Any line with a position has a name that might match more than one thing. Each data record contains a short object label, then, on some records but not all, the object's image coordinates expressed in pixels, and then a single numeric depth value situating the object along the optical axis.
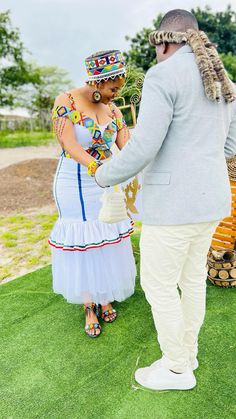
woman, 2.10
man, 1.38
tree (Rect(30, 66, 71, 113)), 33.66
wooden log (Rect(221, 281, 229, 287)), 2.88
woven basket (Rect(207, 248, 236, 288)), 2.88
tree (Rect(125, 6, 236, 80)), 24.36
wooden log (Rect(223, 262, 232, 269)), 2.90
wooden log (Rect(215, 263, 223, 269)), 2.91
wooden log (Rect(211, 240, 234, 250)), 3.22
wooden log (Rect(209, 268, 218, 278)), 2.91
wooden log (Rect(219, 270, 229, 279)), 2.89
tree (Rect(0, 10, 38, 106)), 16.70
